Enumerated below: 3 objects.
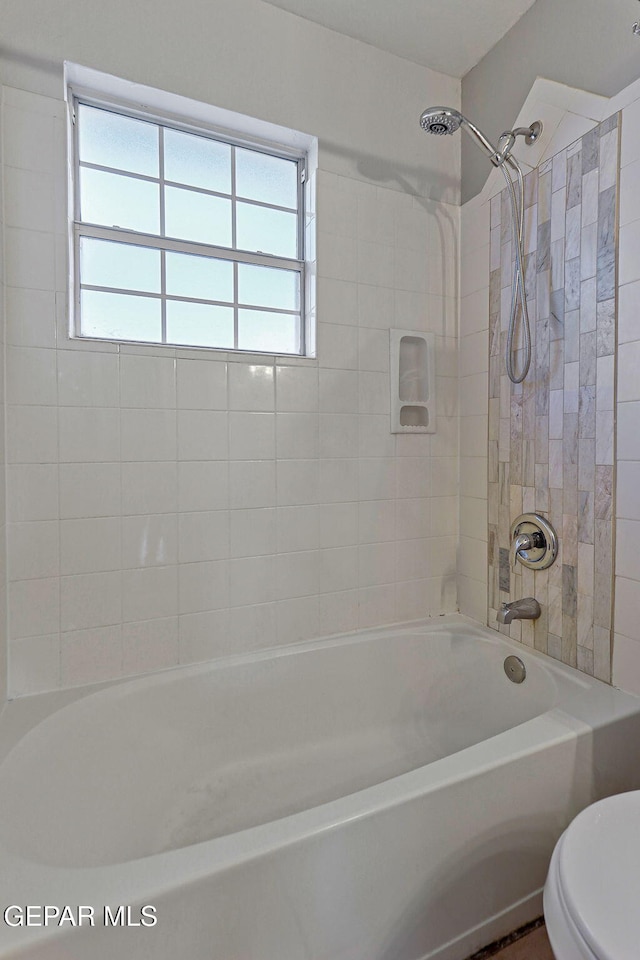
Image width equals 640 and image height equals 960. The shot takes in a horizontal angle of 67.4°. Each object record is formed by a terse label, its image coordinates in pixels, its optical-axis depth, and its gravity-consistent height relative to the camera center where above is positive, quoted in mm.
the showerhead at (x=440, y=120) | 1469 +1049
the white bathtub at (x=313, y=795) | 844 -829
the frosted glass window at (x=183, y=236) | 1565 +768
